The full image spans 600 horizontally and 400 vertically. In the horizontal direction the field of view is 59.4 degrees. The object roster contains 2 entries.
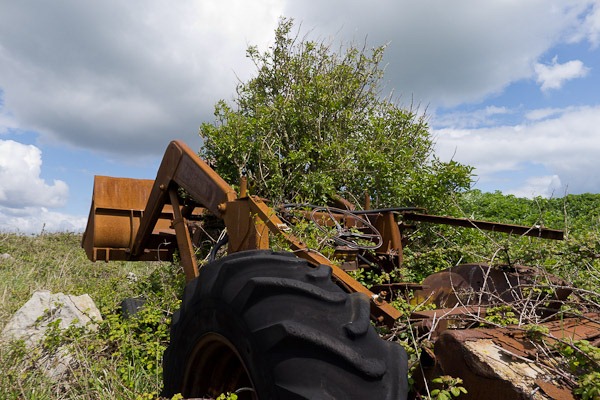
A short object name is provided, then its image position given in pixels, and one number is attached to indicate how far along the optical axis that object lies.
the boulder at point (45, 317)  4.70
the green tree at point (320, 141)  8.35
